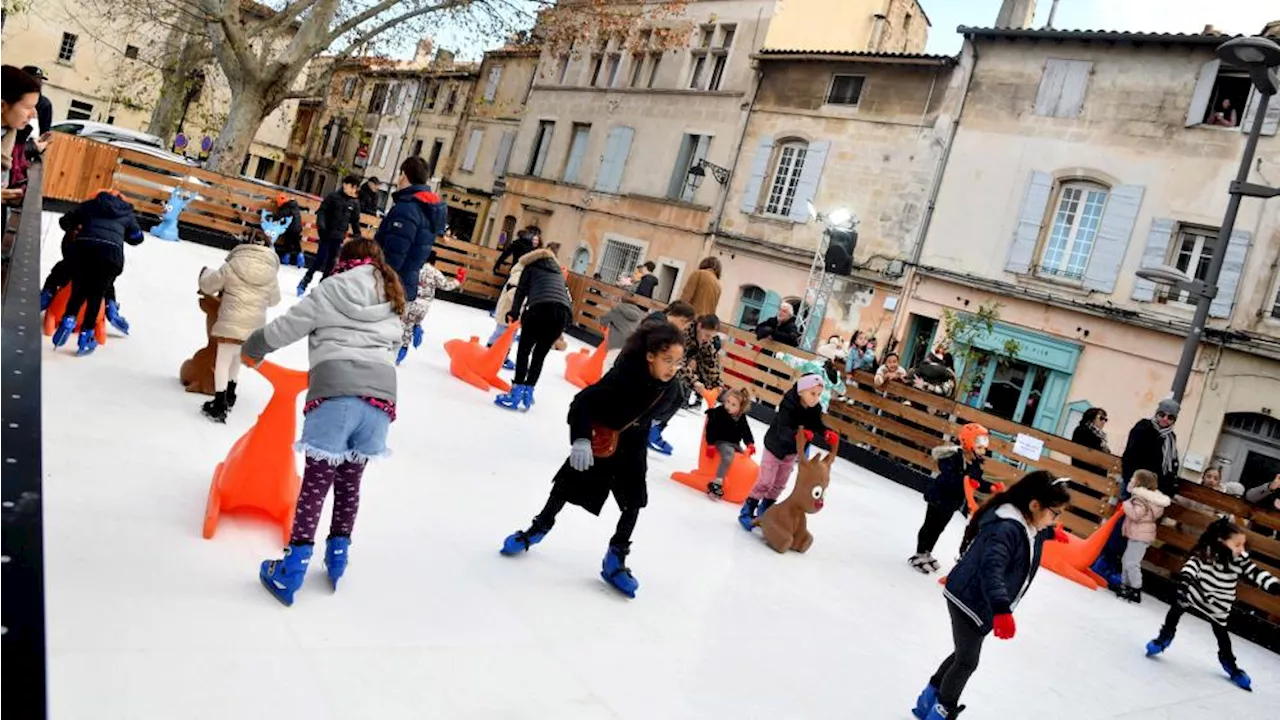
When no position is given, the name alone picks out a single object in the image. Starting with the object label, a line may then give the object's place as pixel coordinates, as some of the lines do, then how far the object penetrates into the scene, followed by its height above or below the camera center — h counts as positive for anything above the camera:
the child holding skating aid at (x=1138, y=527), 9.02 -0.53
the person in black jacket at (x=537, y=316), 9.00 -0.19
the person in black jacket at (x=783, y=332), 14.91 +0.46
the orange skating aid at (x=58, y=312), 6.91 -1.10
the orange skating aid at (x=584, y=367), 11.99 -0.74
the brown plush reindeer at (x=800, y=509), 6.75 -0.99
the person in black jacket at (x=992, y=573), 4.35 -0.65
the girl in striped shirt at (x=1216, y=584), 6.89 -0.66
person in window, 16.08 +6.02
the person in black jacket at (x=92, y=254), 6.76 -0.61
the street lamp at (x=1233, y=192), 9.35 +3.08
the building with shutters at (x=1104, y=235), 15.55 +3.78
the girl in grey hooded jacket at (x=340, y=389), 3.93 -0.61
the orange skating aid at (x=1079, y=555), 9.23 -0.98
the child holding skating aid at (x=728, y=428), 7.95 -0.63
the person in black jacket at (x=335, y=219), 13.10 +0.19
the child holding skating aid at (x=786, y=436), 7.02 -0.50
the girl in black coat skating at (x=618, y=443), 4.93 -0.65
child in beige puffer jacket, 6.15 -0.60
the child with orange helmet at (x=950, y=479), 7.27 -0.48
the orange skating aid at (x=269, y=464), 4.57 -1.16
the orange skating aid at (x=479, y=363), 10.03 -0.89
